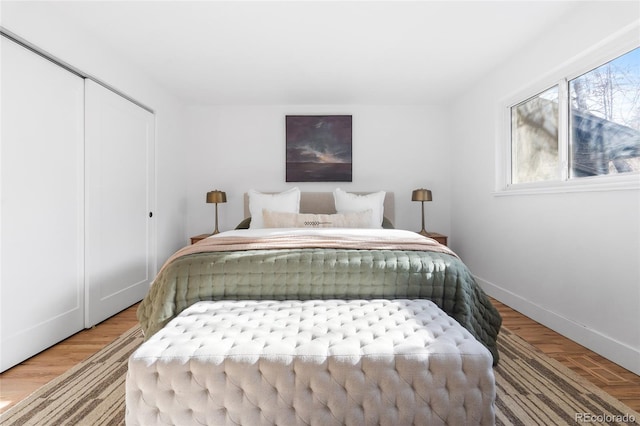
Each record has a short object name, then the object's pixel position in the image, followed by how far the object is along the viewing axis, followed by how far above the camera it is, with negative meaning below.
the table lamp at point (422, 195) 4.15 +0.22
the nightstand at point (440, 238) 3.93 -0.29
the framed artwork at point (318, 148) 4.50 +0.85
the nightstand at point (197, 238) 3.98 -0.30
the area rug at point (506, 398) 1.51 -0.91
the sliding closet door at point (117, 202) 2.73 +0.09
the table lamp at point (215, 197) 4.20 +0.19
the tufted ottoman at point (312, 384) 1.15 -0.58
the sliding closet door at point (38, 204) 2.01 +0.05
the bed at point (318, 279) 1.90 -0.38
